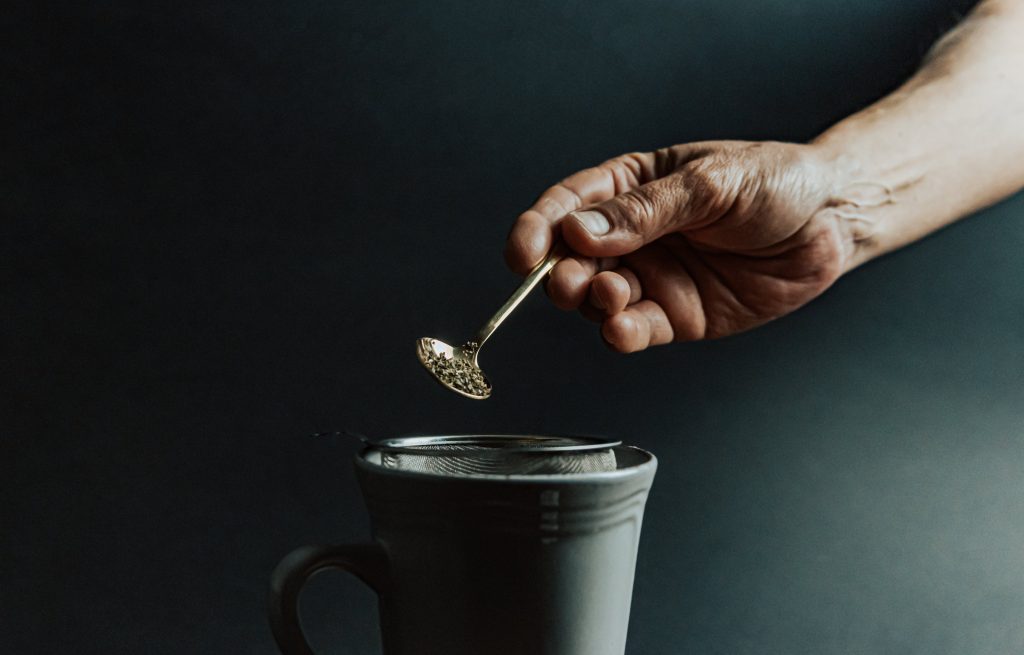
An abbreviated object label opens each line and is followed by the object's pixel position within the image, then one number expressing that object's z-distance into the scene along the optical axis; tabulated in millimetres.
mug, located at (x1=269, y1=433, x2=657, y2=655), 391
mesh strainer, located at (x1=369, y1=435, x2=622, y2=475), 472
